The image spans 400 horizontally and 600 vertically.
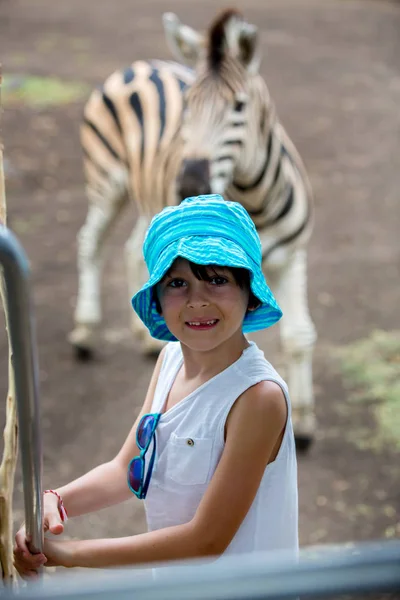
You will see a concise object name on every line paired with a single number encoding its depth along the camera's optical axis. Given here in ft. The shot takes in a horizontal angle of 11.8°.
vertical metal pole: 7.15
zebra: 14.99
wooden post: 8.50
